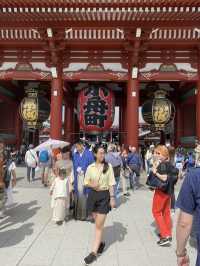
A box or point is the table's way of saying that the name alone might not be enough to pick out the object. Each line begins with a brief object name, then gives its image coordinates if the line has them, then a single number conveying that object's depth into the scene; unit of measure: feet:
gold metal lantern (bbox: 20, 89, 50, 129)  56.75
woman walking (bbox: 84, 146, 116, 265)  17.08
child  23.19
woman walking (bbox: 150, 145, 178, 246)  19.53
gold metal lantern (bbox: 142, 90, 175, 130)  57.00
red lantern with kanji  53.01
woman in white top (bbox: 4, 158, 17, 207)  25.74
